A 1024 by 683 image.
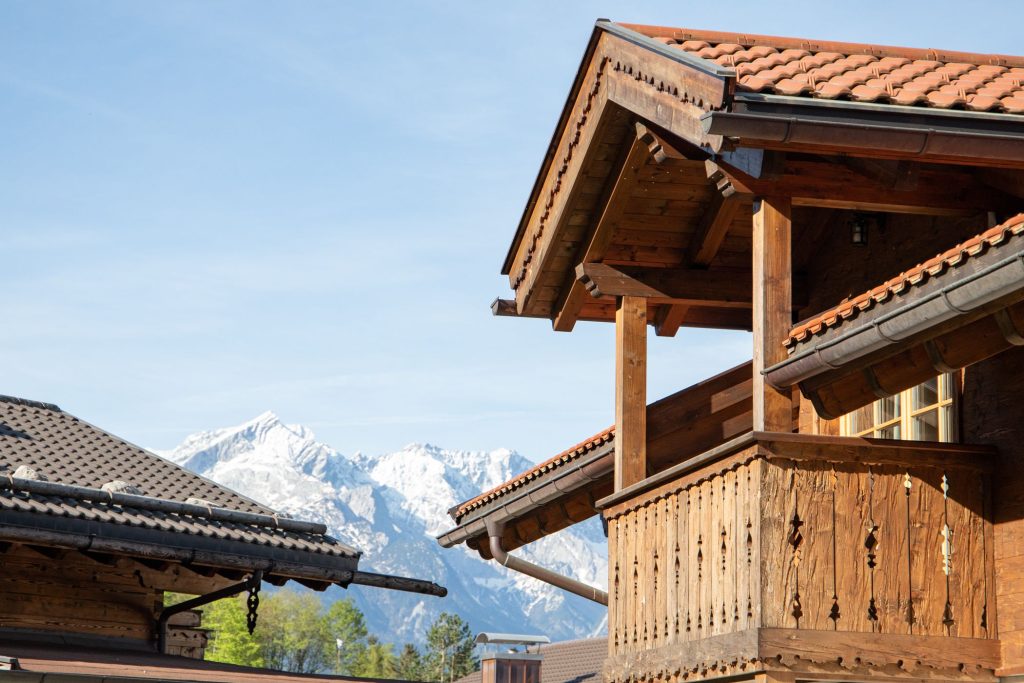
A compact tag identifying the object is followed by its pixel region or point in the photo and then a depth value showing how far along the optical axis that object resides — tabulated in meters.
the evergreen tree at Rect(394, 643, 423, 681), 120.94
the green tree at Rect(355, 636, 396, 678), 136.25
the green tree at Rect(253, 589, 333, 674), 142.62
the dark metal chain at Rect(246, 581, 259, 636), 12.82
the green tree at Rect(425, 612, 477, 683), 119.12
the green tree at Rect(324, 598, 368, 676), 147.12
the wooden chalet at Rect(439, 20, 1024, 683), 8.95
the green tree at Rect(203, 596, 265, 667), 104.81
